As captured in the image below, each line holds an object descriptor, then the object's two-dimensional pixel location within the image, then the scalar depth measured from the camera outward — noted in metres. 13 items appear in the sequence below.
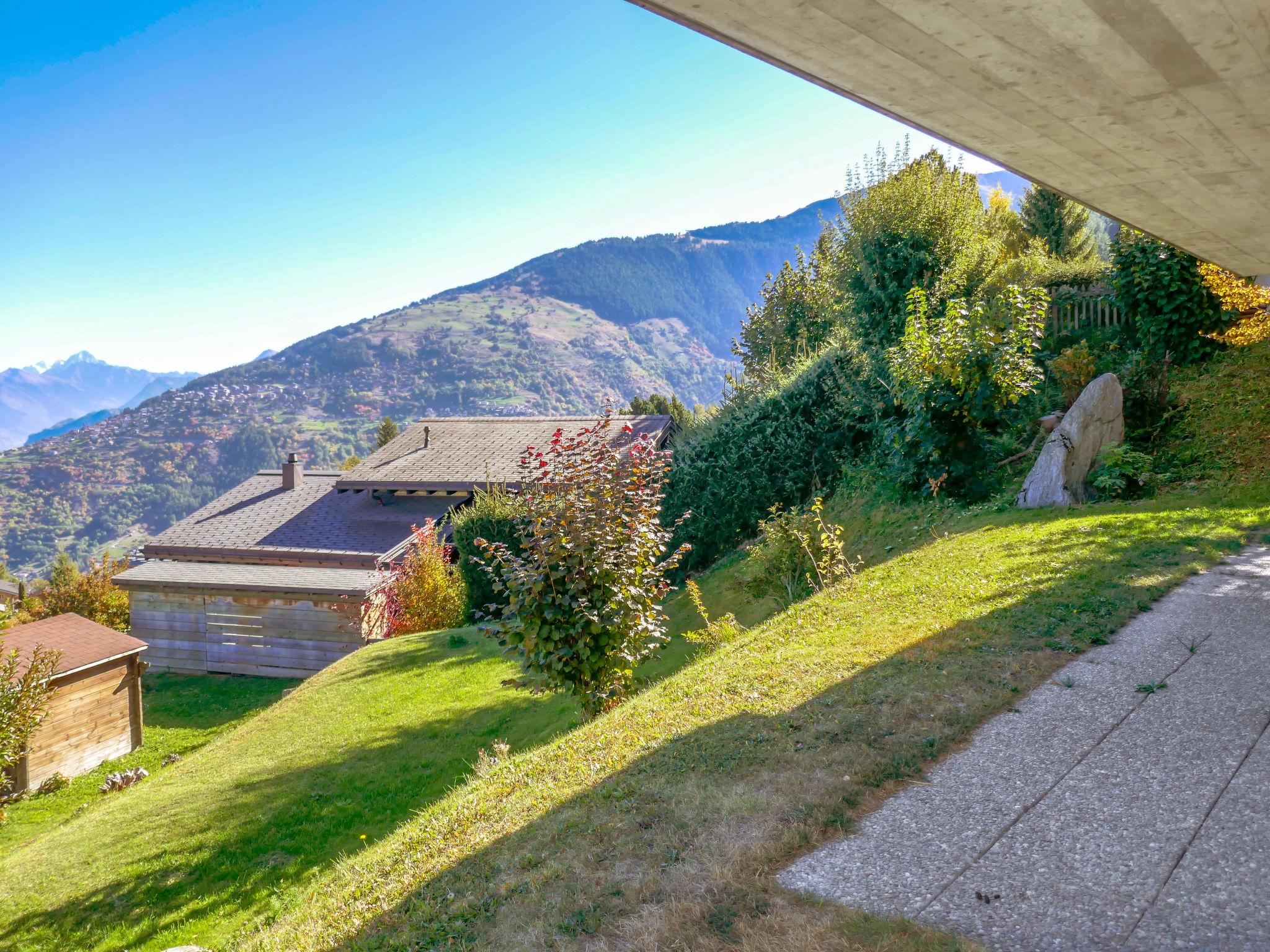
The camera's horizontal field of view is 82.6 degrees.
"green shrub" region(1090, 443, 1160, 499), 9.47
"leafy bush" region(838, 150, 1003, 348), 13.61
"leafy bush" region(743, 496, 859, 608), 8.87
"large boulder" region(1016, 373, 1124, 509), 9.56
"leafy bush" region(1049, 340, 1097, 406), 11.80
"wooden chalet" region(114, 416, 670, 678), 17.22
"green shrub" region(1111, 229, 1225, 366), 11.61
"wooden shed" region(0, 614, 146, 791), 13.44
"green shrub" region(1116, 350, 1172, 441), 10.80
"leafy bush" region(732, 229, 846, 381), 18.67
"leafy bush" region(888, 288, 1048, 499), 10.14
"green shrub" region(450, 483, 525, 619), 15.02
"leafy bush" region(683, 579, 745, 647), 8.15
